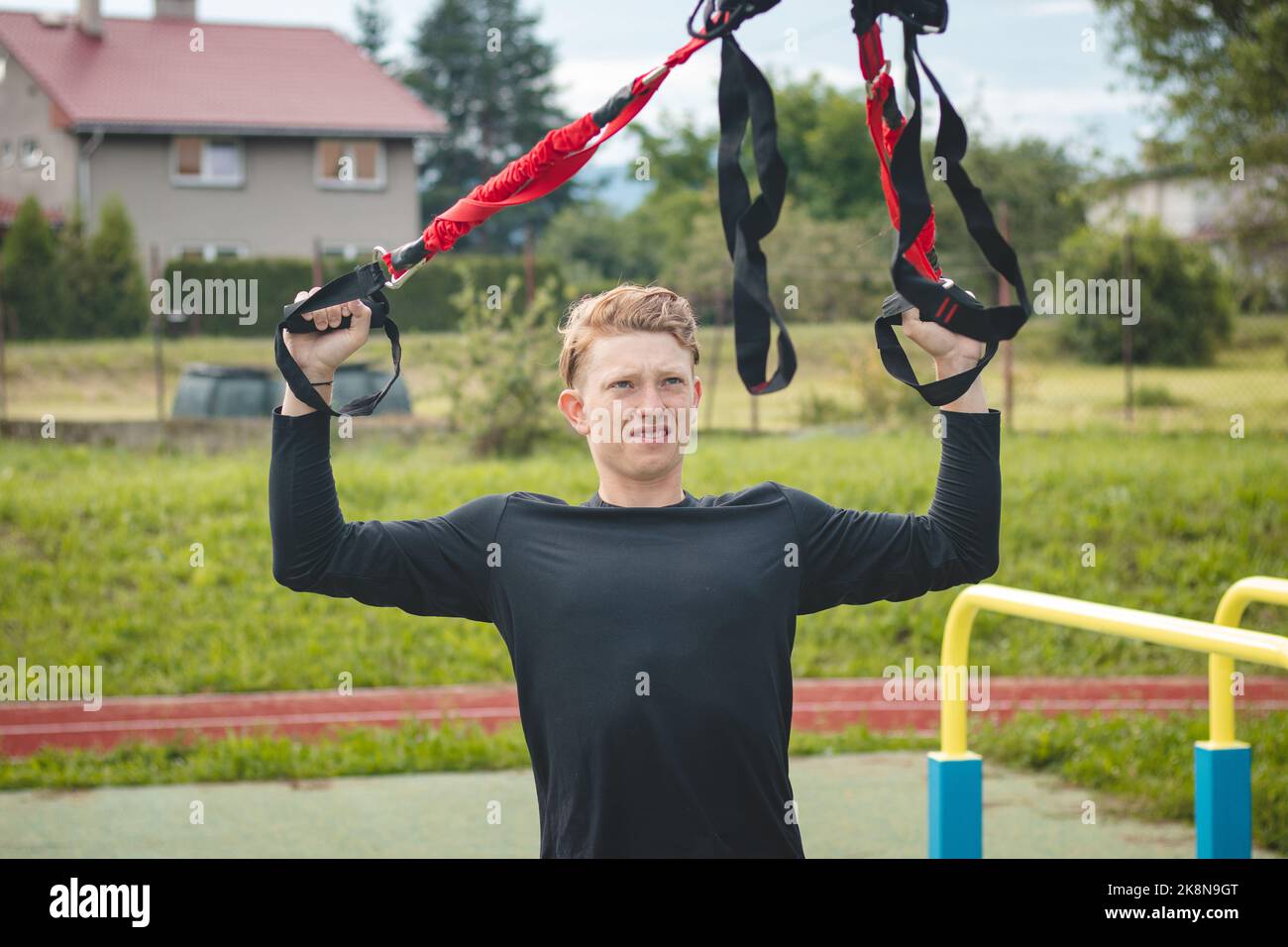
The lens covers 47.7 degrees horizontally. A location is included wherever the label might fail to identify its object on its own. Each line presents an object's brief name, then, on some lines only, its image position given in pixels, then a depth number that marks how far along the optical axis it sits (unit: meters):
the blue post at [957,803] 3.98
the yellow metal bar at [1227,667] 3.86
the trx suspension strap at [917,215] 1.84
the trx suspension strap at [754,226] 1.78
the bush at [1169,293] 17.81
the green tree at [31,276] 18.41
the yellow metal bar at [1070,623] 2.96
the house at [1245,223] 14.58
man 2.04
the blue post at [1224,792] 3.74
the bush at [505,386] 11.34
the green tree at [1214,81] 12.60
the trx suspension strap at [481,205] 2.03
